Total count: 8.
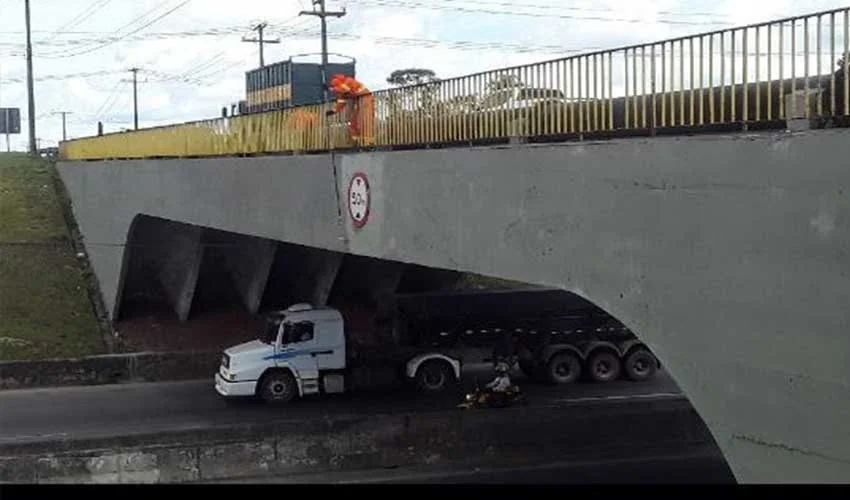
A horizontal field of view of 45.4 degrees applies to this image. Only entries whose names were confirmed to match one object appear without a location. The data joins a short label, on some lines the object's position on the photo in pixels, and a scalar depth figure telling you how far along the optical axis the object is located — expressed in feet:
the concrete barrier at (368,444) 52.85
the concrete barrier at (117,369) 78.28
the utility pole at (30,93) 170.42
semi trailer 68.28
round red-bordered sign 37.81
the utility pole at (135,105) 269.23
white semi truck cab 67.82
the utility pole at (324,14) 131.95
